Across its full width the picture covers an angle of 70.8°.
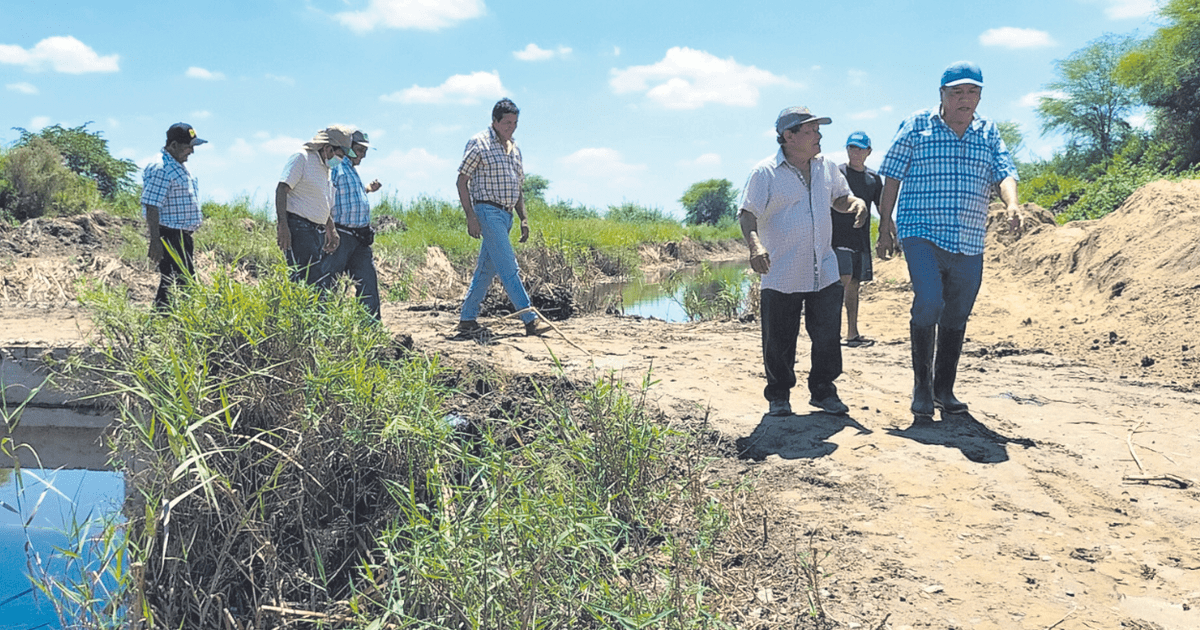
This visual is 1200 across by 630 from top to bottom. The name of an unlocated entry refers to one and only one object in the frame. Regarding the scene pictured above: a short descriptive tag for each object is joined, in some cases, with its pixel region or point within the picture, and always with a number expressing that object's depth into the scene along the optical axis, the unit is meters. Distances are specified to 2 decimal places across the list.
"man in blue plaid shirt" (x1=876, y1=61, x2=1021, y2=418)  4.33
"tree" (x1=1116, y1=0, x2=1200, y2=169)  20.70
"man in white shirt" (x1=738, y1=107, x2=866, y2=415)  4.37
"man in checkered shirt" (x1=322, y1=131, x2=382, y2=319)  6.07
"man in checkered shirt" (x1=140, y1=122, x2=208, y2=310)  6.01
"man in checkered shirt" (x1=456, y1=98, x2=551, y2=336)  6.48
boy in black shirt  6.69
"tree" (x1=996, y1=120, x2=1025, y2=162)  39.17
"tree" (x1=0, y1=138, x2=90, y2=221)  14.90
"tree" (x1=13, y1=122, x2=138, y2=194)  19.90
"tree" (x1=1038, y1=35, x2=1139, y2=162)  29.97
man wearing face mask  5.51
